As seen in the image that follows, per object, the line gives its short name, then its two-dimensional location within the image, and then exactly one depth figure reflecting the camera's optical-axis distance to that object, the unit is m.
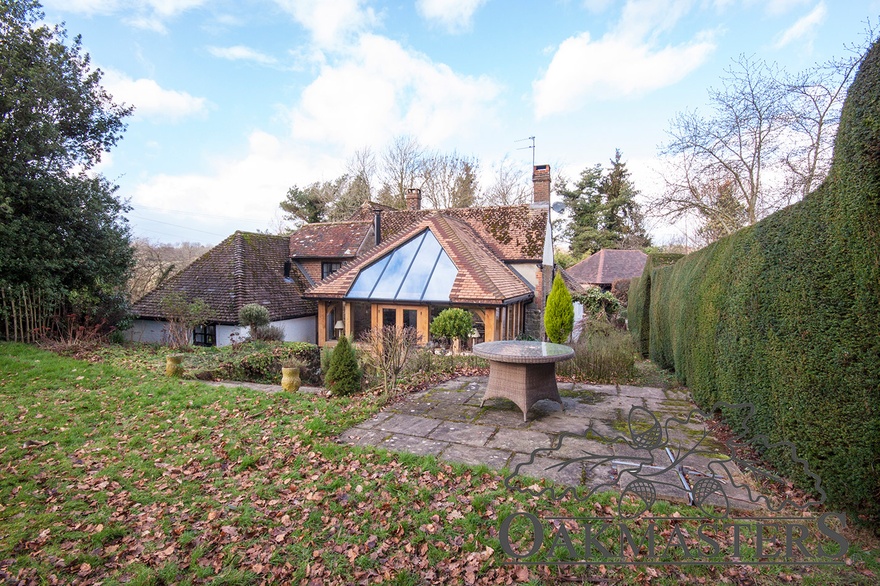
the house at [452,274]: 13.48
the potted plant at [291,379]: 7.07
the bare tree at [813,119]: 10.43
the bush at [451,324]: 10.88
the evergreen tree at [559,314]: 11.90
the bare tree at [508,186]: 28.06
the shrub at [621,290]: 22.32
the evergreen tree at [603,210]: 32.72
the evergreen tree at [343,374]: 6.70
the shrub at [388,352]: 6.76
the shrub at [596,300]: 18.20
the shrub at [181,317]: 11.62
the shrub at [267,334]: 13.75
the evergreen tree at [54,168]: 9.79
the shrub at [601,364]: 7.86
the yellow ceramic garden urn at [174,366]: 7.88
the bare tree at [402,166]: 27.44
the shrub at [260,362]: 8.93
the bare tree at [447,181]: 27.50
